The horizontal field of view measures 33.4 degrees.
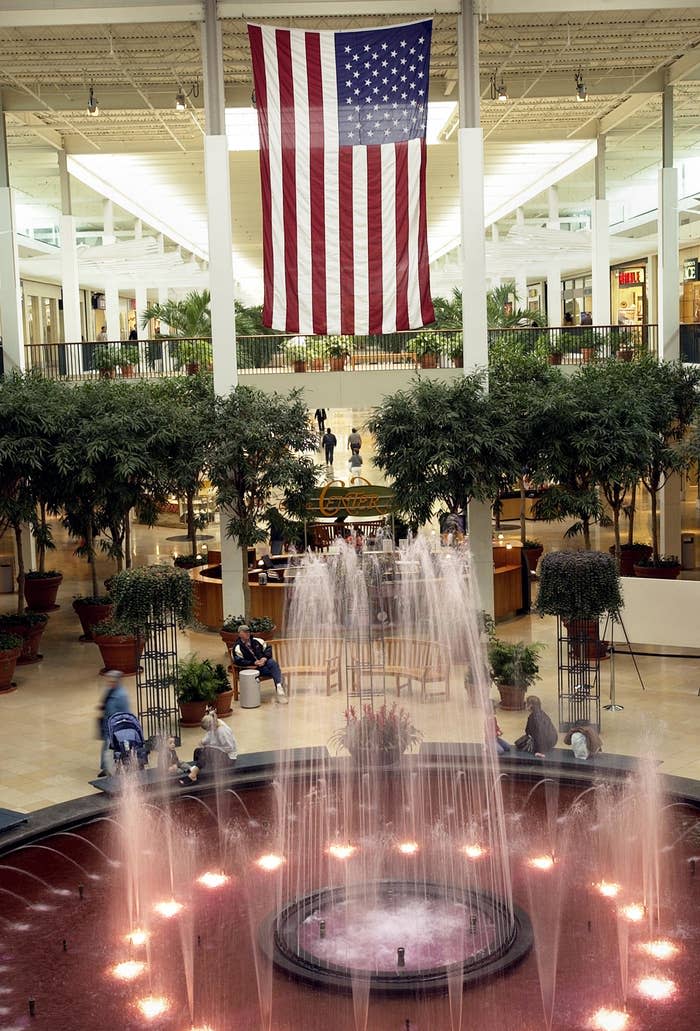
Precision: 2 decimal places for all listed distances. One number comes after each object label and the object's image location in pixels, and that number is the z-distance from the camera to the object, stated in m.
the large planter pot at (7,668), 16.17
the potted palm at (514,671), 14.38
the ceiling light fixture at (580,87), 21.44
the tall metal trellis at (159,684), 13.23
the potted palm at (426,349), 22.68
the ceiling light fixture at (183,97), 21.00
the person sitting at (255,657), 15.20
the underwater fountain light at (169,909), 8.92
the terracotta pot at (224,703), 14.36
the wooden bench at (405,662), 15.05
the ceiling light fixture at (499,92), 21.20
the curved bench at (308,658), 15.47
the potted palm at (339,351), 22.55
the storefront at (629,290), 40.06
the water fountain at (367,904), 7.50
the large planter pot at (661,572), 21.17
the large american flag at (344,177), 16.92
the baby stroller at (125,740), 11.72
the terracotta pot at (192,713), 14.11
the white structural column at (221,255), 17.88
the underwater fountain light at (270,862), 9.76
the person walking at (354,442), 32.41
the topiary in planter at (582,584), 12.80
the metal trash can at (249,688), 14.95
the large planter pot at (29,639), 17.79
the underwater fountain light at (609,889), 8.98
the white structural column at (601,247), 27.09
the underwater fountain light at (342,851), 9.95
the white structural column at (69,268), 26.70
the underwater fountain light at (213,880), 9.41
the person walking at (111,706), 11.84
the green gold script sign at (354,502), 20.66
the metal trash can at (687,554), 24.34
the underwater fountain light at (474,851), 9.84
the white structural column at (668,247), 22.50
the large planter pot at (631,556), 22.71
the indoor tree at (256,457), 17.30
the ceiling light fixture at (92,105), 20.78
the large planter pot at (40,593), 21.72
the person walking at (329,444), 33.58
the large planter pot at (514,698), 14.41
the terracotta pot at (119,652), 16.56
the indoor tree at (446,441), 17.83
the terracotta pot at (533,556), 23.11
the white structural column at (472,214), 18.17
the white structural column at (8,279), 21.23
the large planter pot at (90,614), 19.12
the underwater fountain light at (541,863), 9.57
